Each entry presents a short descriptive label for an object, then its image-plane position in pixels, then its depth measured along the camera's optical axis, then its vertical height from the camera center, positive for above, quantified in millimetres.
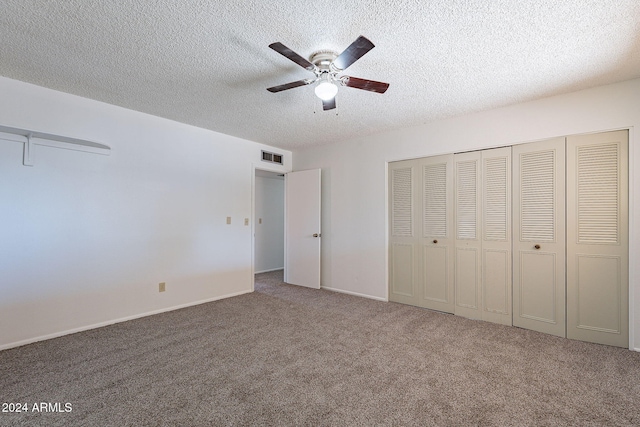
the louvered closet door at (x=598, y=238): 2637 -202
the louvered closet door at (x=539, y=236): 2910 -204
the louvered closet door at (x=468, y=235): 3418 -219
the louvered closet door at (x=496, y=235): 3229 -215
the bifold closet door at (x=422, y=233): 3654 -219
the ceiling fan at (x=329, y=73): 1874 +1043
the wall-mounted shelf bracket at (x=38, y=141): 2642 +733
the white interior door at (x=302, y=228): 4867 -215
